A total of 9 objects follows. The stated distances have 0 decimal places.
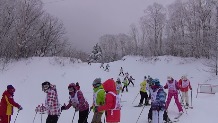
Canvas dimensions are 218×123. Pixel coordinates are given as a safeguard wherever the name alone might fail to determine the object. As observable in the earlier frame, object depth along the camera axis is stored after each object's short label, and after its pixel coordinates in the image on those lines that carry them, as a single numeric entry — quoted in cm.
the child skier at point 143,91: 1570
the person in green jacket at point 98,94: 819
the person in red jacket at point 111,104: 722
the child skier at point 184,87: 1552
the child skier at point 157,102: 888
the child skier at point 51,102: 815
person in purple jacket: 886
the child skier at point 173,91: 1279
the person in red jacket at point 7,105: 911
